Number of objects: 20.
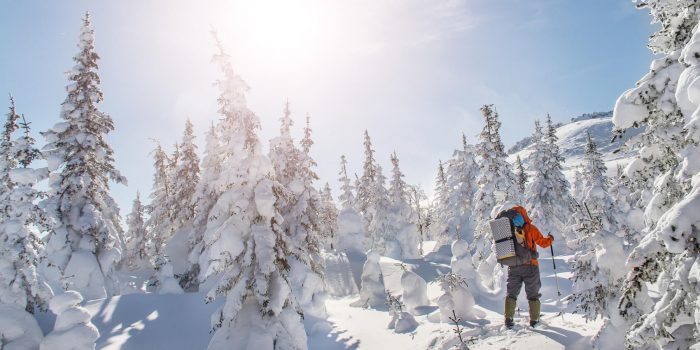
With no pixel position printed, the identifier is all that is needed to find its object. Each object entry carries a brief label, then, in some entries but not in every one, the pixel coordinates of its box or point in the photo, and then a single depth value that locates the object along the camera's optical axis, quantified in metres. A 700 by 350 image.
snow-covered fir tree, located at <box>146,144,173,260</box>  30.00
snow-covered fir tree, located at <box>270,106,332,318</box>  16.58
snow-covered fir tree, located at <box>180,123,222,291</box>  24.30
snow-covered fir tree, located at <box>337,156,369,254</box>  41.06
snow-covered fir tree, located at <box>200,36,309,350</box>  11.38
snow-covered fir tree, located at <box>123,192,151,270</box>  40.81
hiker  8.43
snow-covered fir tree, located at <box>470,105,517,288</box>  25.55
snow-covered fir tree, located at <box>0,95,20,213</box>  20.59
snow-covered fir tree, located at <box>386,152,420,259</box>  47.03
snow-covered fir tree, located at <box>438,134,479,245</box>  44.34
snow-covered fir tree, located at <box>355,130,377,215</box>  49.69
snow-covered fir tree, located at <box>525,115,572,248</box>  39.50
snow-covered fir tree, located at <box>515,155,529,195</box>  50.55
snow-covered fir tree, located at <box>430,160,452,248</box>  46.87
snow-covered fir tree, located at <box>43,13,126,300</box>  19.36
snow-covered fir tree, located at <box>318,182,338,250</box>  22.98
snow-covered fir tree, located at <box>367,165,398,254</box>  47.50
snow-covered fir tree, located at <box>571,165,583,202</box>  75.12
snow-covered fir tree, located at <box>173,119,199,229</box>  29.03
